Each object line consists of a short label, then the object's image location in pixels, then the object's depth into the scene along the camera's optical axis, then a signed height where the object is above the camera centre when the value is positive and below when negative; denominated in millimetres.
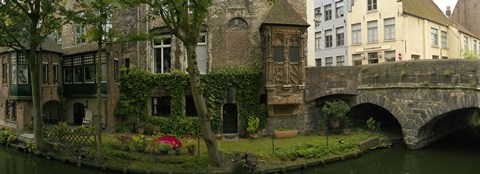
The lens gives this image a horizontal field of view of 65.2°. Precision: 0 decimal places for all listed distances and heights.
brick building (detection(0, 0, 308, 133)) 20984 +2486
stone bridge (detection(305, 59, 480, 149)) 16922 -88
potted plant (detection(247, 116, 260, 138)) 20109 -1949
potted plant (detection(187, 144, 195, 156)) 15336 -2393
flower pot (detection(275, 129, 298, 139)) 19981 -2374
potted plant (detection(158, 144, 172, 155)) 15410 -2365
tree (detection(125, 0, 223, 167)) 12281 +1973
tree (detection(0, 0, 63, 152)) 16219 +3048
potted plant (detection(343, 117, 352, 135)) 20128 -2122
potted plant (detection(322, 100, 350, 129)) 20094 -1156
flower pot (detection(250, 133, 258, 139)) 20141 -2442
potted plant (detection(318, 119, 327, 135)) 20902 -2096
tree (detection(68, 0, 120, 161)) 14594 +2508
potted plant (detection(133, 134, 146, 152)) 15811 -2210
